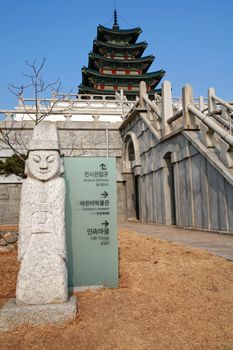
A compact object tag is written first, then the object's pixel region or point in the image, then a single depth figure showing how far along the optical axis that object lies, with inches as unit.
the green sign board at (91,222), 180.7
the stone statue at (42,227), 145.4
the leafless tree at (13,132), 685.9
